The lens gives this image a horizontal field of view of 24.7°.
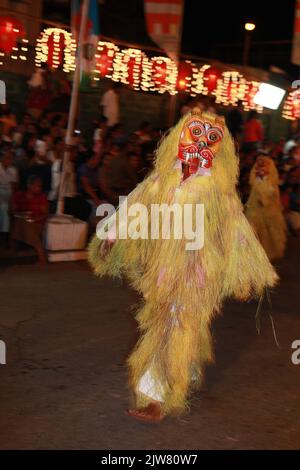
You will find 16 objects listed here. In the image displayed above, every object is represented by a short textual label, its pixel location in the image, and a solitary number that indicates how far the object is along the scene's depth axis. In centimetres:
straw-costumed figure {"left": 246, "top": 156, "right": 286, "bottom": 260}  1005
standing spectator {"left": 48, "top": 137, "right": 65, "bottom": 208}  993
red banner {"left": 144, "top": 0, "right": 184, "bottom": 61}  1097
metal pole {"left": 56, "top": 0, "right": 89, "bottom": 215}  898
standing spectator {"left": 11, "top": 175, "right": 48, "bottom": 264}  884
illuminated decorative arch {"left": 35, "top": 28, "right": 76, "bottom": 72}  1191
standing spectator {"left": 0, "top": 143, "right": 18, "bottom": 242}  920
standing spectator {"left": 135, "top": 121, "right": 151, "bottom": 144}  1255
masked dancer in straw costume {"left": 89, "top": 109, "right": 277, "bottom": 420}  412
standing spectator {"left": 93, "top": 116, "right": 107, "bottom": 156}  1106
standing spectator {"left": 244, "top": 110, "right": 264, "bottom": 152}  1595
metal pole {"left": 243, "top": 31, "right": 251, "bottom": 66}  1883
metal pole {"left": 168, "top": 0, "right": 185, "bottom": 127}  1248
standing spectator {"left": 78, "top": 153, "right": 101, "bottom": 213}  1034
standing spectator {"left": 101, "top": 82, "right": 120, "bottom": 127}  1314
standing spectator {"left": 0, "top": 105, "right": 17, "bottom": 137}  1042
